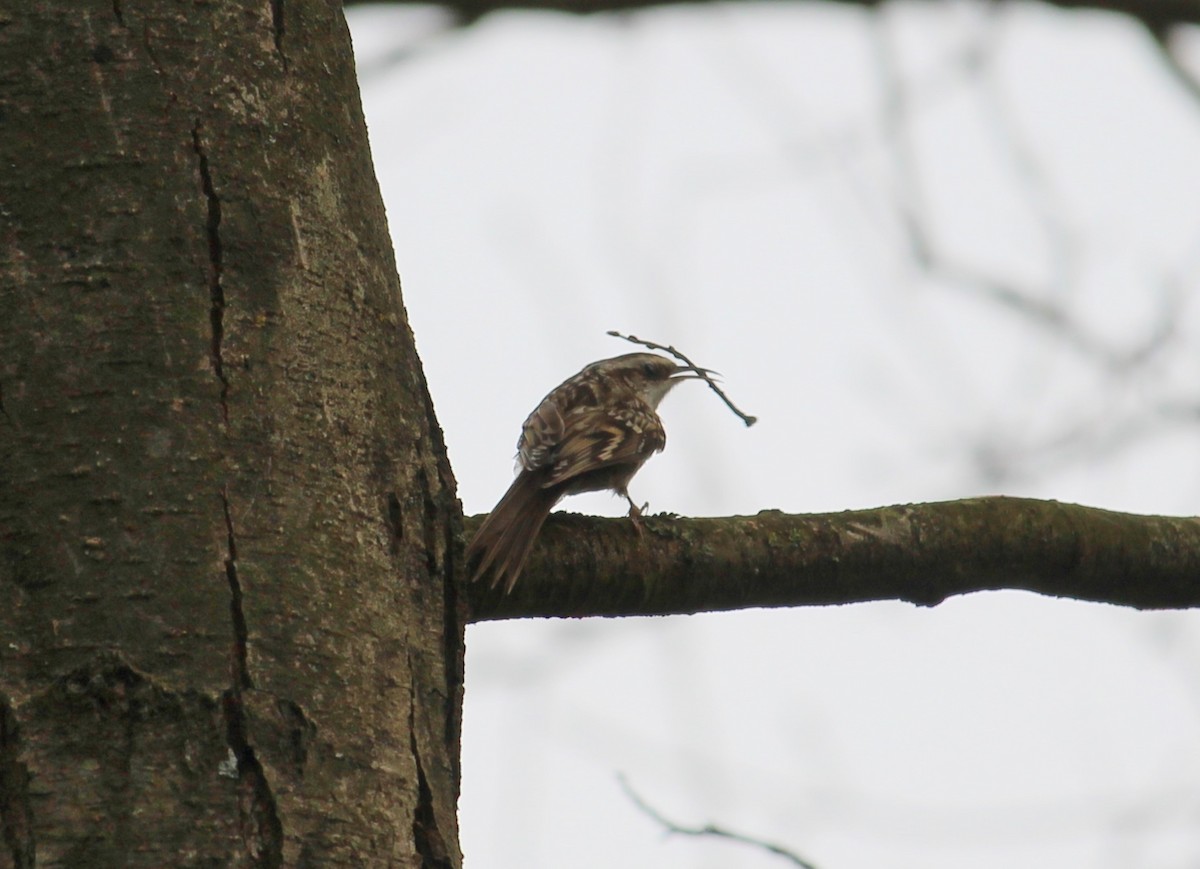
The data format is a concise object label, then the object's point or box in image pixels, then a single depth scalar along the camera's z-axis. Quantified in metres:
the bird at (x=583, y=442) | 5.71
